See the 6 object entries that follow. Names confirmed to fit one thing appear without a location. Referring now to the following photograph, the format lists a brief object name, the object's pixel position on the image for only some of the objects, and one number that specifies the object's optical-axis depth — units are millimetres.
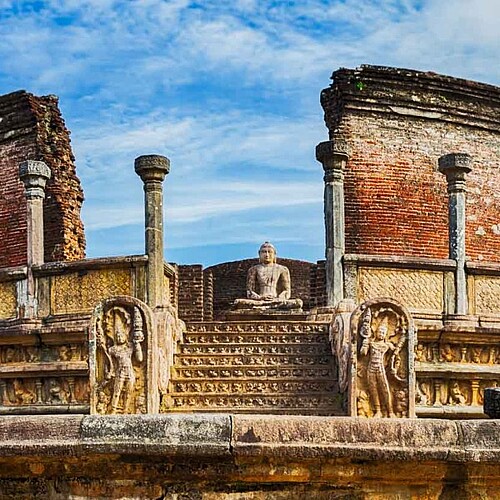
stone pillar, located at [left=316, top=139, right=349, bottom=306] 13188
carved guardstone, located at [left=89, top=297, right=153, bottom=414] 11391
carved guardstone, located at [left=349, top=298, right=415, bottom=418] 11086
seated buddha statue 15883
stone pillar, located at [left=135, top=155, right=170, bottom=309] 12680
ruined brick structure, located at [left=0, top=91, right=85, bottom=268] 20125
